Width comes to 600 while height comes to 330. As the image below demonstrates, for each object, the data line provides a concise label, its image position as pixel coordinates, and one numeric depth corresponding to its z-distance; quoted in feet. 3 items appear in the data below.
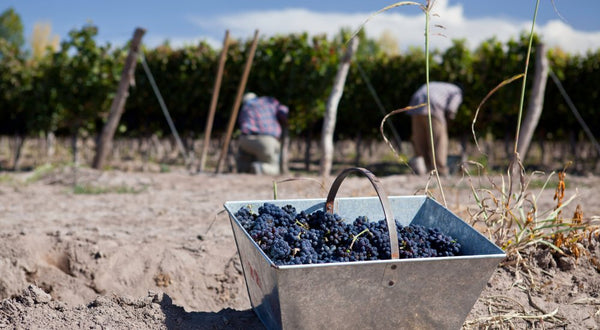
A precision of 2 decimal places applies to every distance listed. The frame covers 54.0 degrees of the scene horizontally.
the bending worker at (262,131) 31.22
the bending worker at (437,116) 29.30
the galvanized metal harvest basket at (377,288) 6.64
